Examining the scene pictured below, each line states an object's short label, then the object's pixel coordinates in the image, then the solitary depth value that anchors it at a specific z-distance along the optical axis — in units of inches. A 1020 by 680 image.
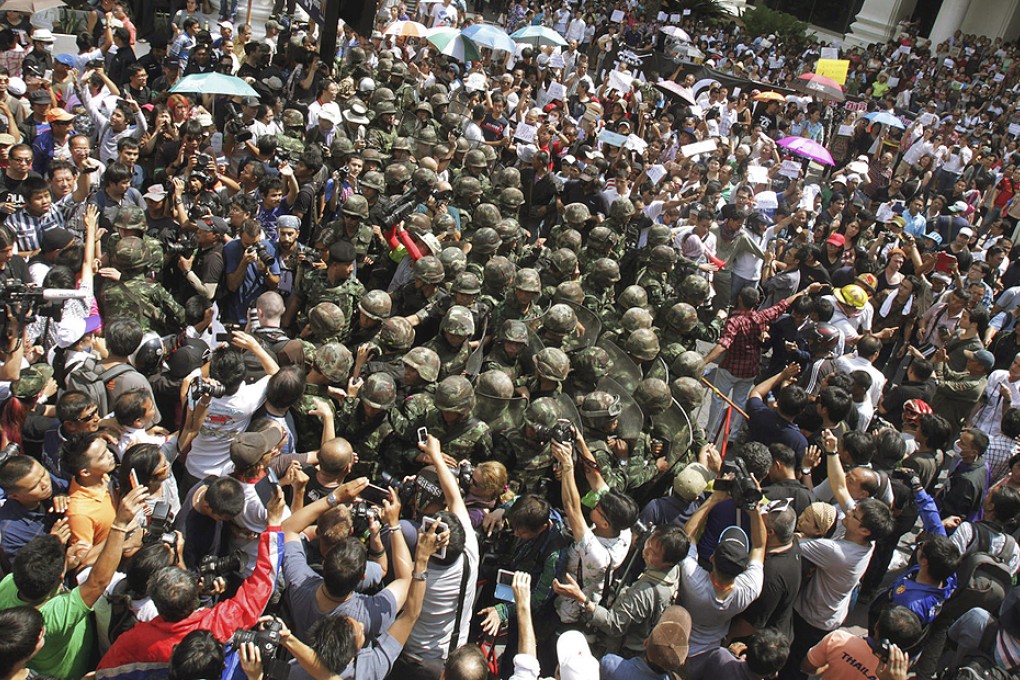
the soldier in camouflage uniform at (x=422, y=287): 264.1
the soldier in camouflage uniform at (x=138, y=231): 239.1
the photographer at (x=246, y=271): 249.4
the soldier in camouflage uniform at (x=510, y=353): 230.2
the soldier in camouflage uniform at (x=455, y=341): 229.6
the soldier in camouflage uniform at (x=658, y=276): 304.3
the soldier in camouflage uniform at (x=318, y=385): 199.9
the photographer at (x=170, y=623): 129.2
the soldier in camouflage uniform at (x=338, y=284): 246.5
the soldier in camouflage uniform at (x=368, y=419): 194.1
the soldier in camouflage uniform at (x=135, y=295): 220.5
